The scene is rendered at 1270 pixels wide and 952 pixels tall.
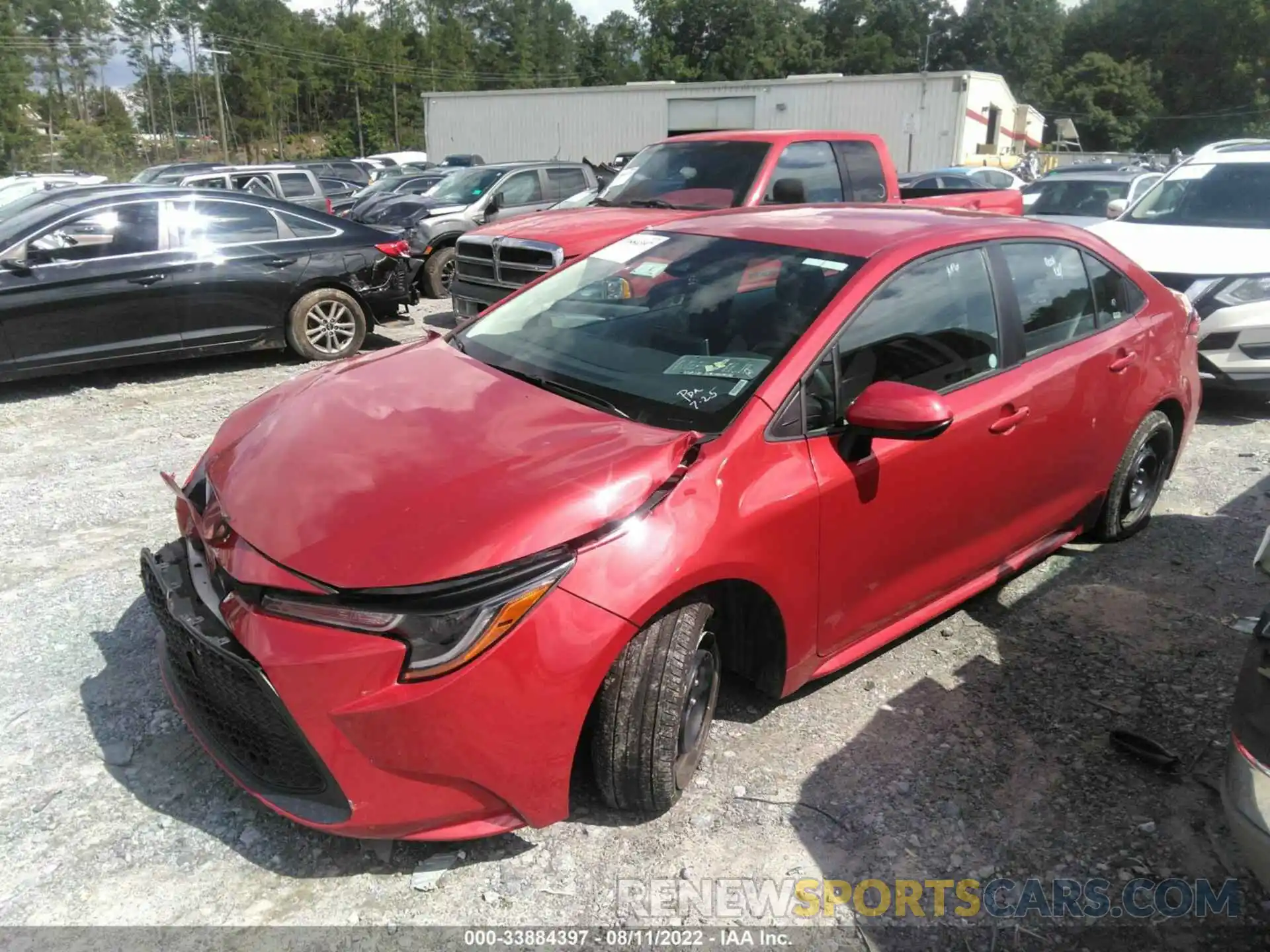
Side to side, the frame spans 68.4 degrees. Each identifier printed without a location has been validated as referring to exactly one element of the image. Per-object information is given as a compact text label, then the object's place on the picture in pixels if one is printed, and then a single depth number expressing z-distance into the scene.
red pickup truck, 7.58
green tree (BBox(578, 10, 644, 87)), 93.75
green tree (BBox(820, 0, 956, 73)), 92.12
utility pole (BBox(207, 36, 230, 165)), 56.19
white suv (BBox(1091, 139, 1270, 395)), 6.53
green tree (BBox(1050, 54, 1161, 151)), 73.38
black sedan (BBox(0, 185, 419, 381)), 6.82
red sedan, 2.28
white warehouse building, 29.92
